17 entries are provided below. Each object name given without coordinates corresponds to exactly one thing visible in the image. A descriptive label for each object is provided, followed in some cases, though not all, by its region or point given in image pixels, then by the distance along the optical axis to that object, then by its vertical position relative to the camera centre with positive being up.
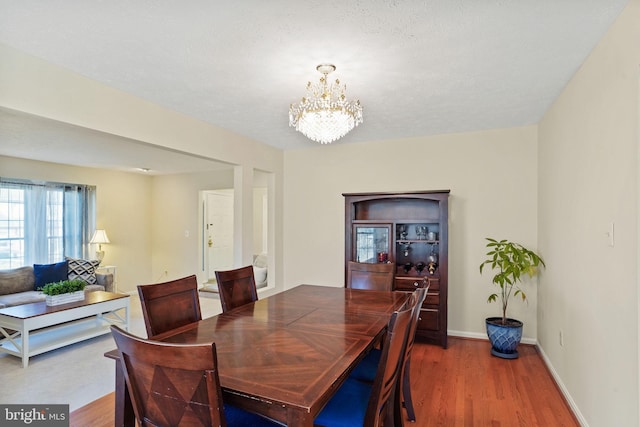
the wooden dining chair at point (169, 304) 2.00 -0.54
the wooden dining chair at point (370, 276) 3.17 -0.54
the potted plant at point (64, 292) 3.94 -0.88
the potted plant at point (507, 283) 3.45 -0.71
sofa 4.55 -0.95
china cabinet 3.88 -0.27
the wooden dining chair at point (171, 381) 1.13 -0.56
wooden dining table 1.25 -0.62
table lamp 5.96 -0.39
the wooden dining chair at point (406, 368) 1.93 -0.91
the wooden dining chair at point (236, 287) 2.53 -0.54
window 5.21 -0.08
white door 6.80 -0.29
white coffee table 3.43 -1.14
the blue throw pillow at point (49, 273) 5.02 -0.82
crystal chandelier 2.42 +0.72
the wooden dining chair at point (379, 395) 1.46 -0.88
